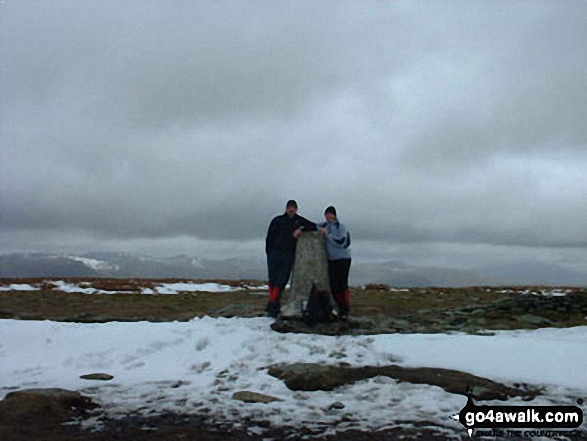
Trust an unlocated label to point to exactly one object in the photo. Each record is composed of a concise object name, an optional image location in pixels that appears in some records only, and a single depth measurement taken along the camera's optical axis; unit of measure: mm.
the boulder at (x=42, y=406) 6686
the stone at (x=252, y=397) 7461
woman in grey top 12523
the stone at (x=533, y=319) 13128
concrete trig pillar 12289
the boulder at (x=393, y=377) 7566
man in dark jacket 13047
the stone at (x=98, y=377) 8891
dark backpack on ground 11625
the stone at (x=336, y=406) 7102
